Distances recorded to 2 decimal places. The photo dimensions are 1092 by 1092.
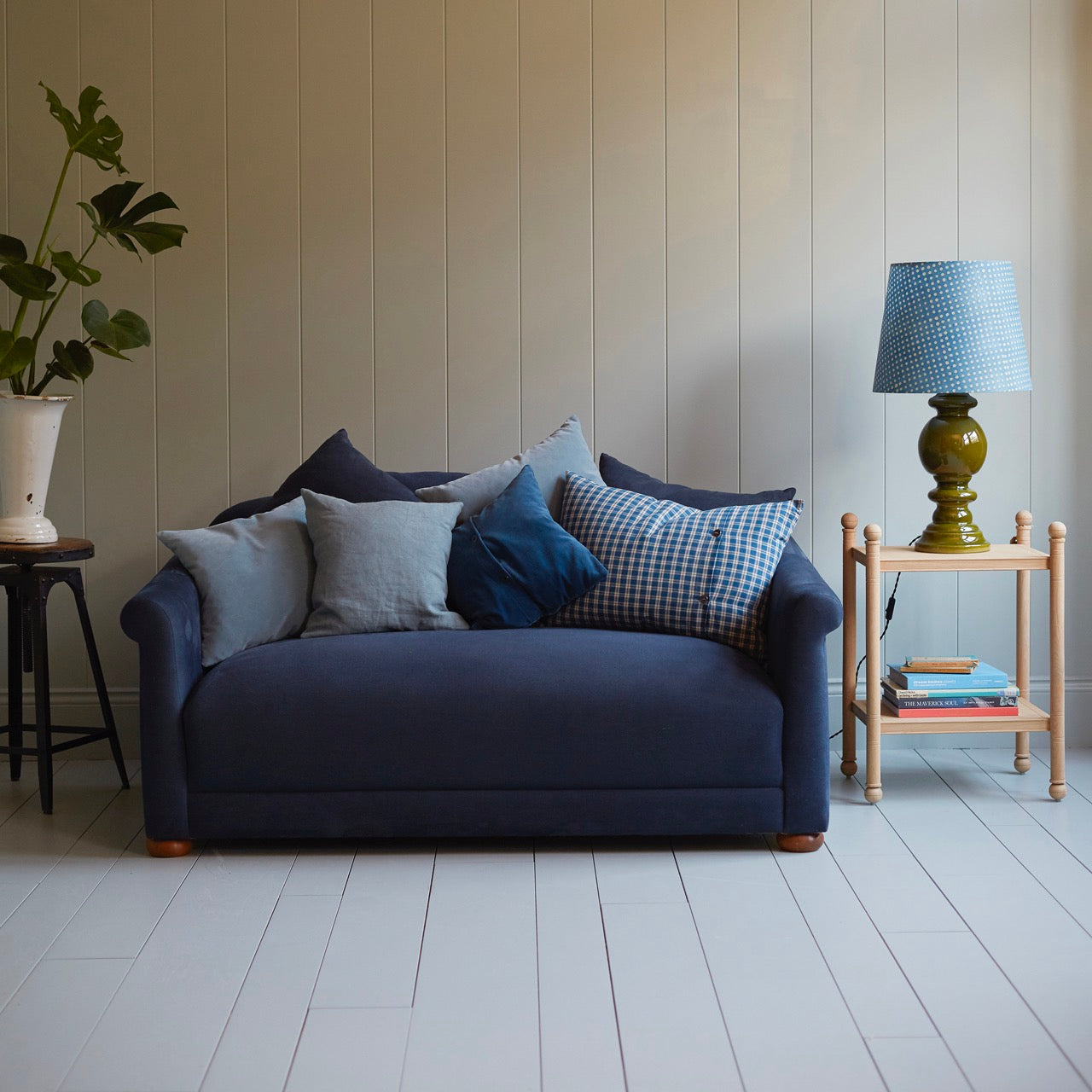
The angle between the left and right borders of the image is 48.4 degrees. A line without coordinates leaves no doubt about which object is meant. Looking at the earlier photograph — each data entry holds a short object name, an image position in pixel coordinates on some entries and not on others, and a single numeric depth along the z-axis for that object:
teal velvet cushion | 3.22
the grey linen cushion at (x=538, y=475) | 3.44
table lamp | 3.21
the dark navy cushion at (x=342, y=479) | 3.46
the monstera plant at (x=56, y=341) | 3.27
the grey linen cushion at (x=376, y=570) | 3.19
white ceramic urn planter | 3.27
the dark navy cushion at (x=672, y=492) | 3.46
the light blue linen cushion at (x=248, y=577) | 3.07
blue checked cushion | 3.12
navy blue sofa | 2.86
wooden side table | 3.27
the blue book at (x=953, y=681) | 3.31
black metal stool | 3.27
